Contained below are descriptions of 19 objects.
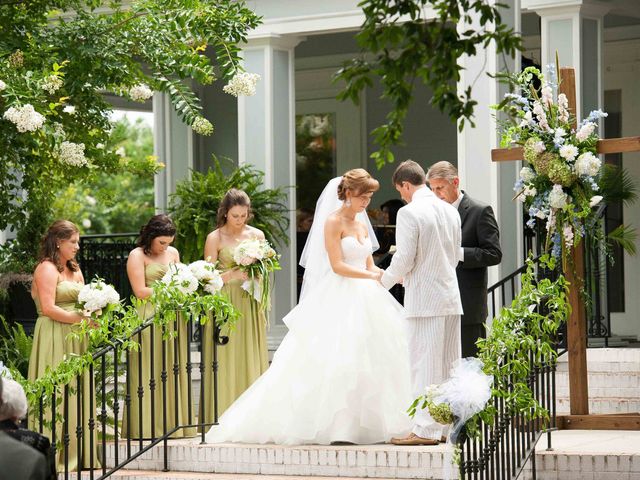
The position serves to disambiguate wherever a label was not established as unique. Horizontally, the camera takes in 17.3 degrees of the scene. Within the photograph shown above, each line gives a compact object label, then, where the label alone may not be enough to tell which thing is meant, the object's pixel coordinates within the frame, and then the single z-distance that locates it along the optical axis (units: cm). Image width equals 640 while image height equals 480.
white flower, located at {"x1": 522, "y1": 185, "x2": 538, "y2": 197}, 1433
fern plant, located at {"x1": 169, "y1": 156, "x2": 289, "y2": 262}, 2082
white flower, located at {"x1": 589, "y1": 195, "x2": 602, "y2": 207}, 1369
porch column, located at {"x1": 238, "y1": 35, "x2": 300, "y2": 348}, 2117
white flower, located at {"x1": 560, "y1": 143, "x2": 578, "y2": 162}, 1392
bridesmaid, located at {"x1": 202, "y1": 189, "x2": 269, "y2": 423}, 1586
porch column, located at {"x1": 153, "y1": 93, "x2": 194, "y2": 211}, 2534
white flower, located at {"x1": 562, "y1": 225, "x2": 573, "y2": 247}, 1411
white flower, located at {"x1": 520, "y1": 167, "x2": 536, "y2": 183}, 1437
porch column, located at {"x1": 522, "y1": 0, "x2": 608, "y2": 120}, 1839
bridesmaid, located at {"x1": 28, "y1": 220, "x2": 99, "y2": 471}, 1480
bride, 1407
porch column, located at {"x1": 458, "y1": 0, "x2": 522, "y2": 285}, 1843
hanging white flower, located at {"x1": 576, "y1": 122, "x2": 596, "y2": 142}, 1399
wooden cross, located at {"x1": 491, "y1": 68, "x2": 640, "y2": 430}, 1459
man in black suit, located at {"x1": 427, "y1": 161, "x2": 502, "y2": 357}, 1425
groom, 1332
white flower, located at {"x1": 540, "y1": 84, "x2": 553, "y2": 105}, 1426
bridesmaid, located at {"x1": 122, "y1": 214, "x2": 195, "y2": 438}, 1559
